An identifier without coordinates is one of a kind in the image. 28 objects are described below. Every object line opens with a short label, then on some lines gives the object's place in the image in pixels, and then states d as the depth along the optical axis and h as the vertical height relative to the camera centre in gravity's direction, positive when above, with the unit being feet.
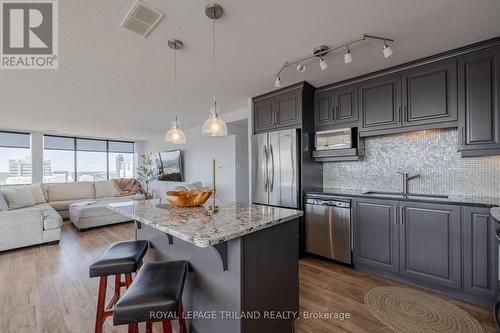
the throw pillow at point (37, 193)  17.10 -2.02
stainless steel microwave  9.43 +1.22
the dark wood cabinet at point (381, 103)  8.37 +2.54
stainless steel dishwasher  8.80 -2.67
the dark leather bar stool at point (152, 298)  3.41 -2.20
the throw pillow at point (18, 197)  14.45 -2.01
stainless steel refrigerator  9.97 -0.10
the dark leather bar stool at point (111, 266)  4.95 -2.31
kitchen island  4.10 -2.15
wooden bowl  6.16 -0.89
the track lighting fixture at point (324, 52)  6.41 +3.84
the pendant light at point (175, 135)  7.88 +1.18
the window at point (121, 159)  27.07 +1.09
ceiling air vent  5.14 +3.79
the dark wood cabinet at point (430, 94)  7.29 +2.54
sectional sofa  11.24 -2.81
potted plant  24.09 -0.75
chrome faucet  8.82 -0.65
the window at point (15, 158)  20.15 +0.99
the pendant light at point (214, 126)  6.31 +1.20
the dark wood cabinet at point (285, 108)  10.00 +2.89
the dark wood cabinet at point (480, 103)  6.57 +1.95
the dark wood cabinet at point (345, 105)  9.39 +2.73
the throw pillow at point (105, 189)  21.22 -2.19
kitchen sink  7.82 -1.19
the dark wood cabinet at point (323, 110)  10.11 +2.70
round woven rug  5.56 -4.22
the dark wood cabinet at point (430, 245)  6.28 -2.69
